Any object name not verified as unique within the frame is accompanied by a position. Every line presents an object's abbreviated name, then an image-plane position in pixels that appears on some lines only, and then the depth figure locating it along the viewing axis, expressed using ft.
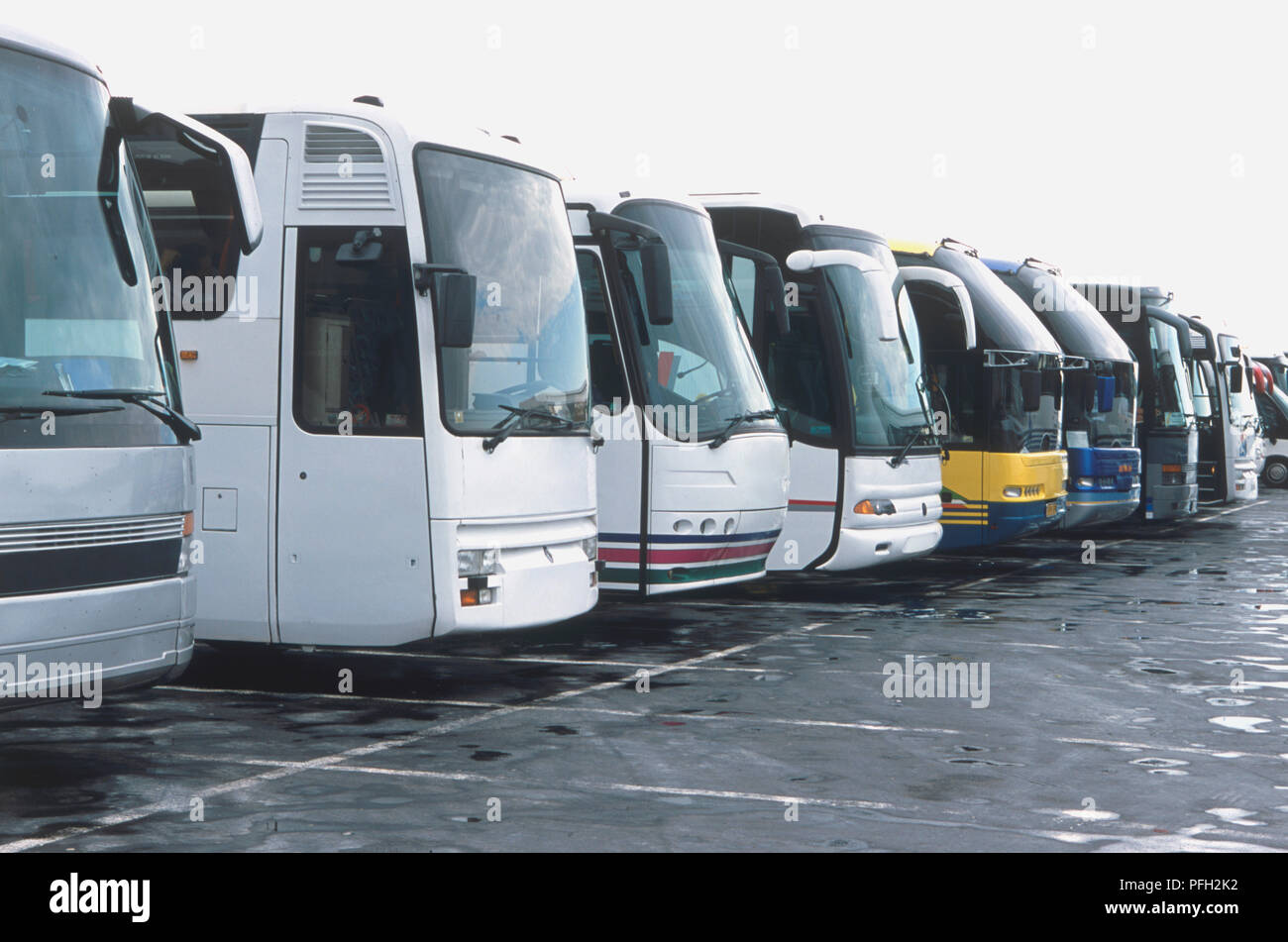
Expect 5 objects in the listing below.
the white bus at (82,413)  21.86
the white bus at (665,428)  40.91
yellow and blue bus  59.31
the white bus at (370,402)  30.83
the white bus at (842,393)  49.16
